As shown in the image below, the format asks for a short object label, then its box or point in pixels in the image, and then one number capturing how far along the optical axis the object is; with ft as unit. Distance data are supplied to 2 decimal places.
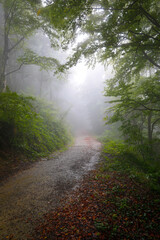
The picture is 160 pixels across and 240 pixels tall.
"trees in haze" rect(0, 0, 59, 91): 28.22
